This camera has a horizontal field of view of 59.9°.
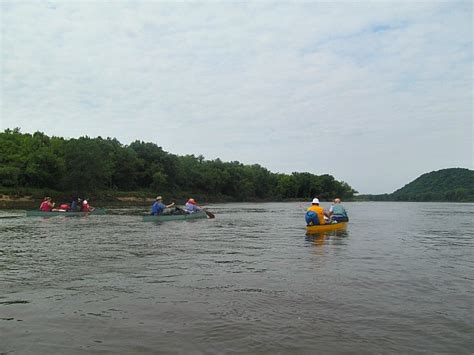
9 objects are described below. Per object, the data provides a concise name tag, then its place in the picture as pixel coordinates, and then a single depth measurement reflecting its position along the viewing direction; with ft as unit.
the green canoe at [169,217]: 104.42
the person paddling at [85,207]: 131.35
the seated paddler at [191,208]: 117.21
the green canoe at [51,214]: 118.73
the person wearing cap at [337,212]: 91.86
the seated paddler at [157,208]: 105.81
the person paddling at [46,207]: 122.40
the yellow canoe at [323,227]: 78.38
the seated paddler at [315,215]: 78.59
